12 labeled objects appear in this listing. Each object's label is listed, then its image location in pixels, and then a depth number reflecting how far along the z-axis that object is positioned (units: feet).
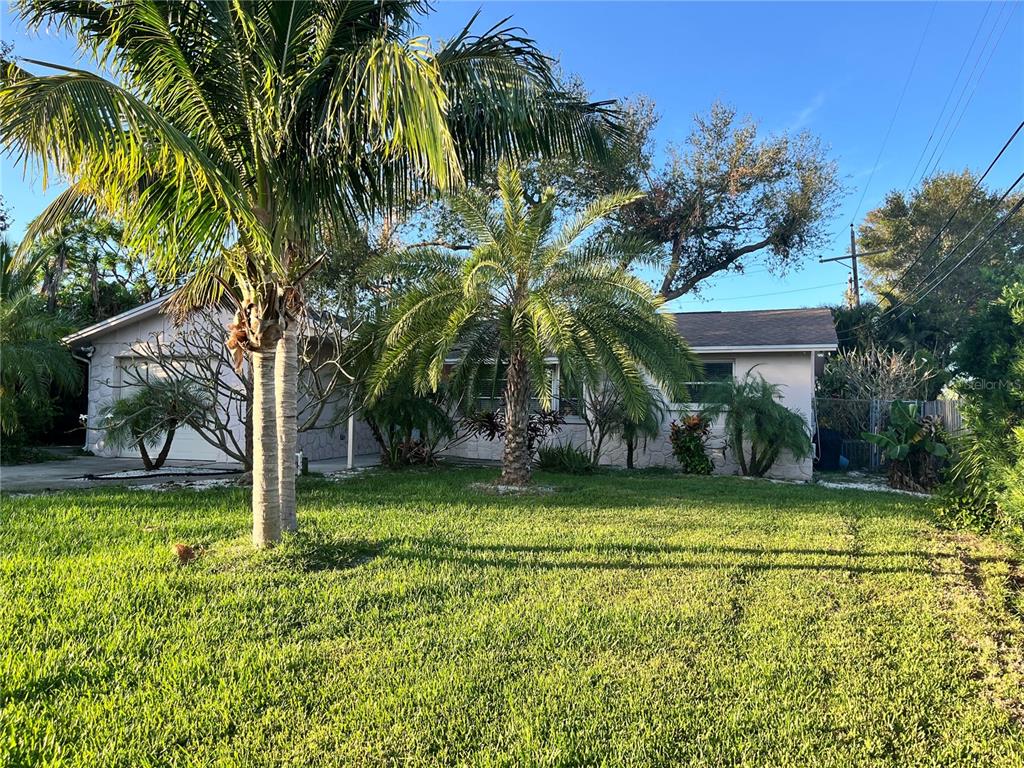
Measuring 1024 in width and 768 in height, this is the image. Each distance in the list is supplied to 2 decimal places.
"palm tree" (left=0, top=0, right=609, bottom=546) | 15.35
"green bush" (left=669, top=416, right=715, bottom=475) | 43.75
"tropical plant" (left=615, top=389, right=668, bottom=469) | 43.10
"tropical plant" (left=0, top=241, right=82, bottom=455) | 39.60
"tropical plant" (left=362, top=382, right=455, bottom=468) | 40.24
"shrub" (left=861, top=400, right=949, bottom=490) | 36.29
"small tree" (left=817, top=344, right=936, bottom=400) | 52.75
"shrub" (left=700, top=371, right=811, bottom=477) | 40.98
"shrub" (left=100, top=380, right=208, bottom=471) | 33.30
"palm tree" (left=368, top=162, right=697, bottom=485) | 30.27
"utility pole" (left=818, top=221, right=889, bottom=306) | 81.55
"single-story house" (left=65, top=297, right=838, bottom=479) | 45.11
